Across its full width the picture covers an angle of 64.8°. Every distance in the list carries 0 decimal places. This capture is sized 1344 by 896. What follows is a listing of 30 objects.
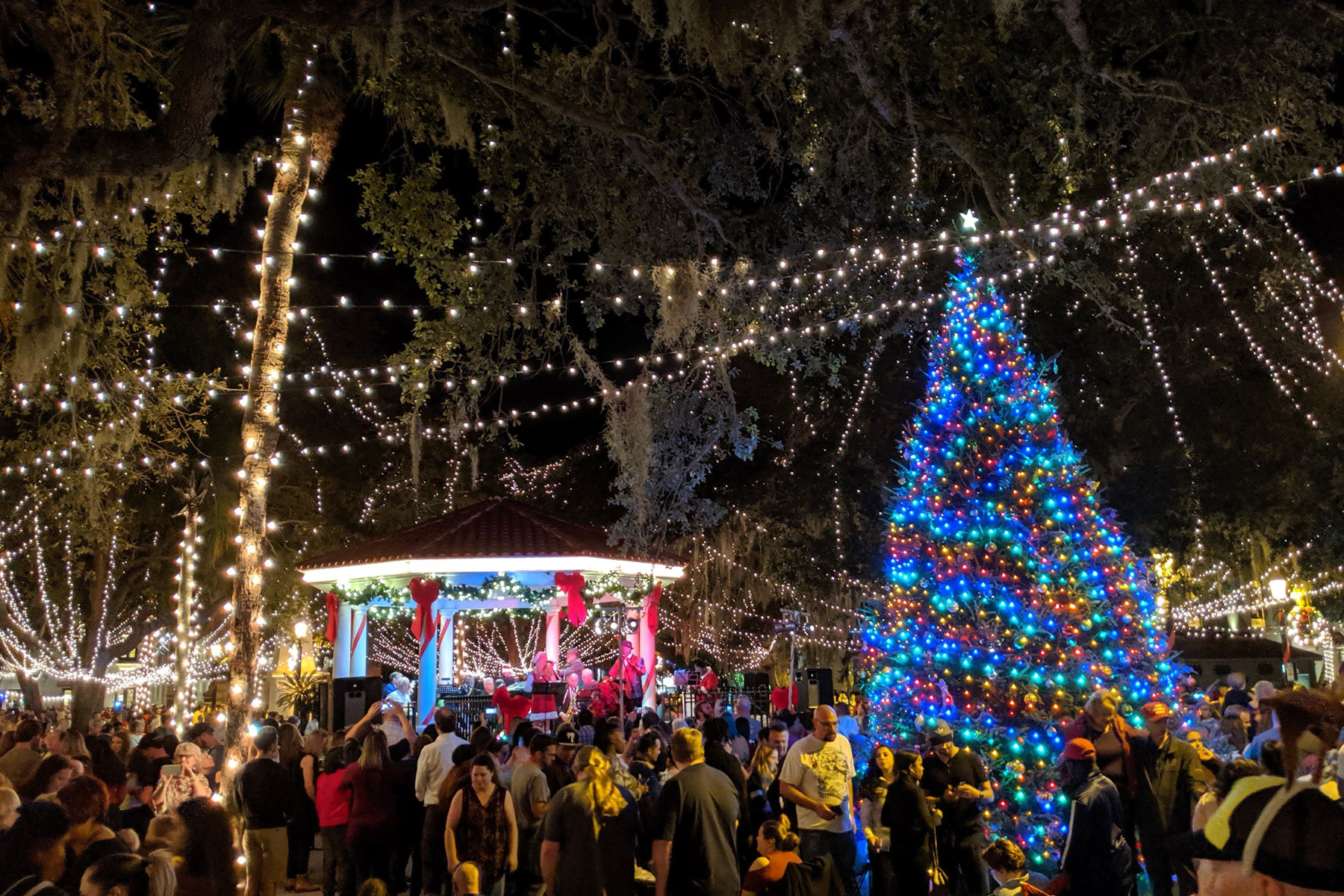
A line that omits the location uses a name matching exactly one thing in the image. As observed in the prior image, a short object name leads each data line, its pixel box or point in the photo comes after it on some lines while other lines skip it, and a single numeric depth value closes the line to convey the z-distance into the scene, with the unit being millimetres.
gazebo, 16094
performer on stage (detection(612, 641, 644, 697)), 16562
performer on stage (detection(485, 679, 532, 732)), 14031
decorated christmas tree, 10086
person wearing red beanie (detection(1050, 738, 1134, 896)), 6242
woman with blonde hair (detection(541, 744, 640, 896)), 5699
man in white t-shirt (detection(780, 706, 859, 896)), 7266
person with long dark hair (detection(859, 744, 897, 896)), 8039
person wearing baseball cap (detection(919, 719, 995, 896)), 7789
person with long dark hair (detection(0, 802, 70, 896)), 4137
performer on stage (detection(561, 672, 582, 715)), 16328
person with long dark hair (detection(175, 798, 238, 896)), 4973
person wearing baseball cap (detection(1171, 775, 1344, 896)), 3096
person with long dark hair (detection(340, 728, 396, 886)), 7750
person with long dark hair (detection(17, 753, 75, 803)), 6105
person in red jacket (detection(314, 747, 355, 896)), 8211
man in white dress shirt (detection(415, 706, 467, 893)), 7531
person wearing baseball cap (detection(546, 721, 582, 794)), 8117
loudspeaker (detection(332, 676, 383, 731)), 12875
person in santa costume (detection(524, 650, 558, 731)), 14500
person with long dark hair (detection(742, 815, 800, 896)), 5320
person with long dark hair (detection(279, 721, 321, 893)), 9266
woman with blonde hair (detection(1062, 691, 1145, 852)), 7391
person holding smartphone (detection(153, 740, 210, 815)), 6676
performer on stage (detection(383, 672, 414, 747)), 9383
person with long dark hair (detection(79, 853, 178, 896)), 3586
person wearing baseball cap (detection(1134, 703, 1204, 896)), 7254
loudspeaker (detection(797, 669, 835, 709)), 14531
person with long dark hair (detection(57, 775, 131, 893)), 4367
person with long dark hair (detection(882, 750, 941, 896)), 7332
